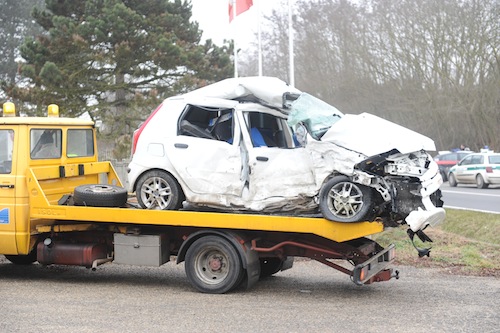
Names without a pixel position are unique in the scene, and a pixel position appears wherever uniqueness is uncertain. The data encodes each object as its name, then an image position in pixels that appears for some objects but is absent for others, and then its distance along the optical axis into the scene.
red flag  22.62
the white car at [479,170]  31.28
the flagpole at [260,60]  24.02
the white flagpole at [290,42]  20.45
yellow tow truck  9.26
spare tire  9.94
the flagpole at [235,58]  24.55
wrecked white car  8.67
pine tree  23.39
